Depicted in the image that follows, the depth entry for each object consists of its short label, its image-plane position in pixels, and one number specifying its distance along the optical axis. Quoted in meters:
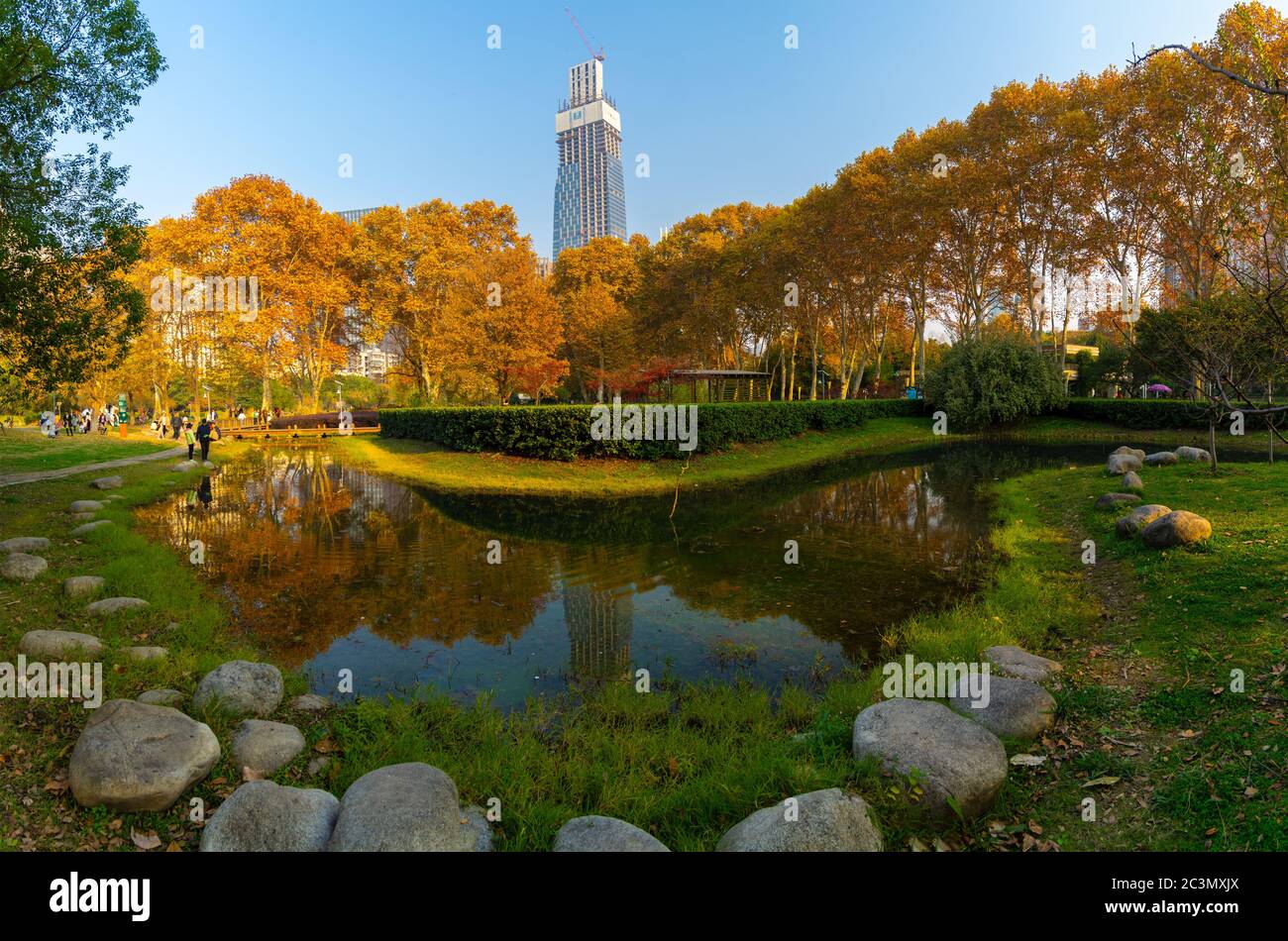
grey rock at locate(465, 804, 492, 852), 3.84
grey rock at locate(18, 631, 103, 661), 5.88
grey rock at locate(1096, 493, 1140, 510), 12.58
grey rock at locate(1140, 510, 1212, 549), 8.80
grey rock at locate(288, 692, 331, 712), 5.81
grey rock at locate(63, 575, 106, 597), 7.74
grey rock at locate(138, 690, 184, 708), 5.34
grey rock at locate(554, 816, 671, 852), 3.55
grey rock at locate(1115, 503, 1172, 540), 10.04
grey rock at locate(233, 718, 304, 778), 4.75
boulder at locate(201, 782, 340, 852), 3.62
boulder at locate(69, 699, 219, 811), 4.07
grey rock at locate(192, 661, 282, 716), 5.46
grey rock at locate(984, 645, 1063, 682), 5.99
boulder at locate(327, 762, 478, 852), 3.54
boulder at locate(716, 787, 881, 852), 3.47
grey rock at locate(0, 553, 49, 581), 7.97
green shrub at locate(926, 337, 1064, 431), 35.22
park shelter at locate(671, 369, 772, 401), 53.12
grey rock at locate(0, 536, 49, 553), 8.97
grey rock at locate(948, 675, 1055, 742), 5.03
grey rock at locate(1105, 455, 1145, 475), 16.64
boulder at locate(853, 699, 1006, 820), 4.10
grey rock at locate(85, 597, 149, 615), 7.30
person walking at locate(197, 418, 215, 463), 22.05
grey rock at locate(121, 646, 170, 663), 6.12
